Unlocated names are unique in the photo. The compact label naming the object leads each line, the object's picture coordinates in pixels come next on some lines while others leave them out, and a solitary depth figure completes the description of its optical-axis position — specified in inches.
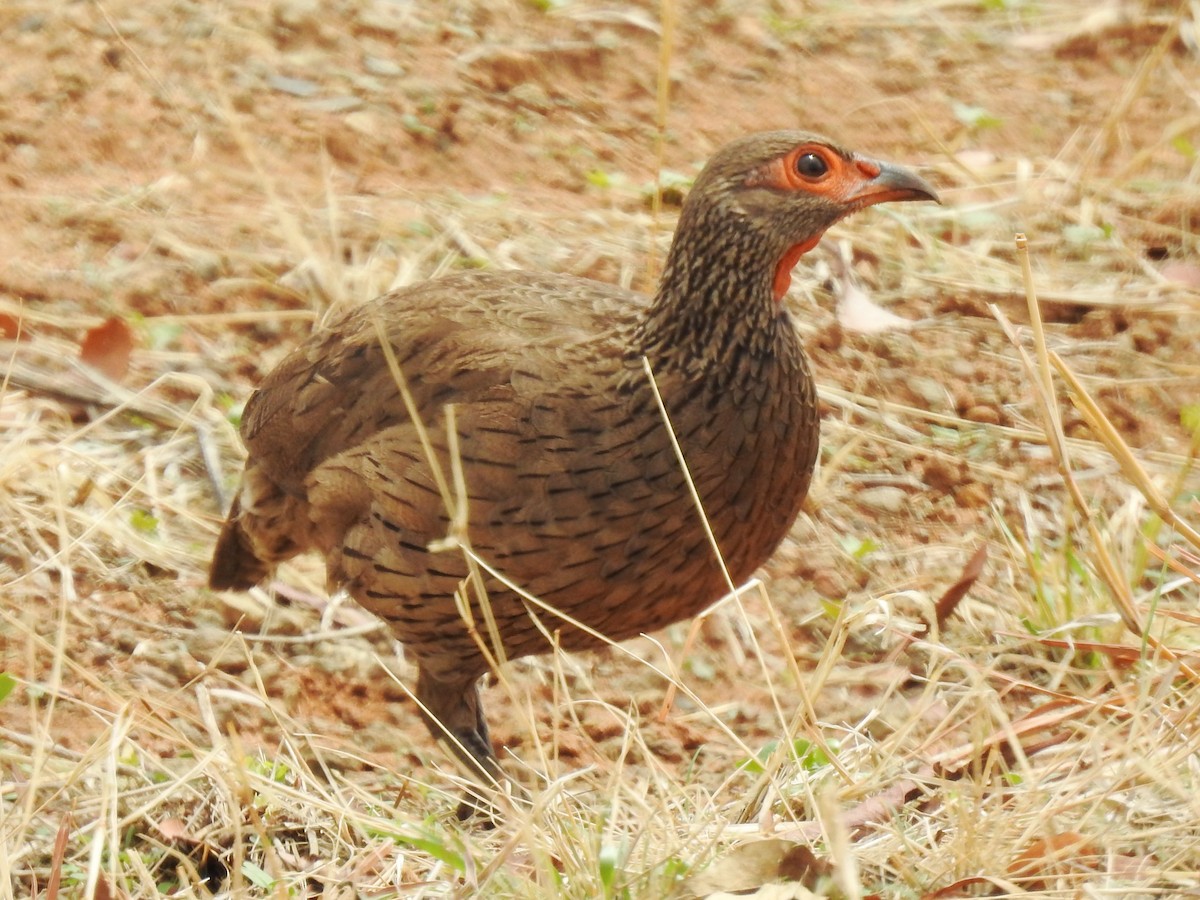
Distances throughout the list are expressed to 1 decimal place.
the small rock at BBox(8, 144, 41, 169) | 429.7
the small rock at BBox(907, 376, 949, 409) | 386.9
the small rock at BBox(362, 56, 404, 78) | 482.6
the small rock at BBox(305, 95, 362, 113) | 463.3
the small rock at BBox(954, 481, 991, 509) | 361.4
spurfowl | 246.5
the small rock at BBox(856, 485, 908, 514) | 360.8
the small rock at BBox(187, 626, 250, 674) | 317.1
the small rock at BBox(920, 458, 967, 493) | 365.7
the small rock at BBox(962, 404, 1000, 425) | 381.7
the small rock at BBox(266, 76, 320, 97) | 468.1
